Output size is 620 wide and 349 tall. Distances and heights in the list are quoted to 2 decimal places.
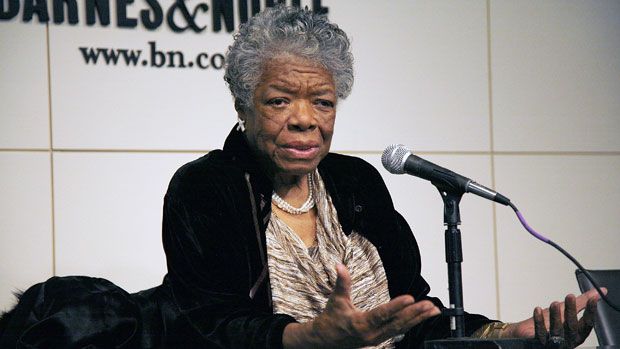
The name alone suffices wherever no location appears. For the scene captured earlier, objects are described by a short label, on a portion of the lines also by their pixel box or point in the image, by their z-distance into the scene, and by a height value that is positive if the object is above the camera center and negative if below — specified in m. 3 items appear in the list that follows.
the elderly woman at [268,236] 4.88 -0.18
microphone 4.21 -0.02
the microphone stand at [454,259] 4.21 -0.21
